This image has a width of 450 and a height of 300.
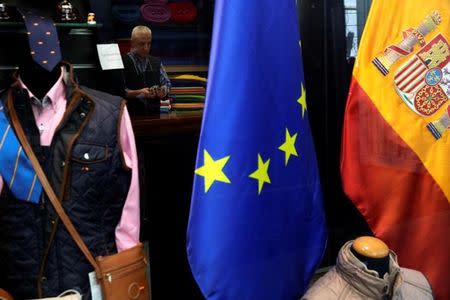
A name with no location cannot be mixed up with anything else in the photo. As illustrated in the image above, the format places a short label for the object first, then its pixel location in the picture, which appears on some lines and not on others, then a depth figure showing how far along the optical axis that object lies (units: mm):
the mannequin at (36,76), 1319
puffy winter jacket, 1498
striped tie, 1264
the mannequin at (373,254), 1512
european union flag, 1409
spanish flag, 1758
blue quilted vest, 1288
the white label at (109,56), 1767
